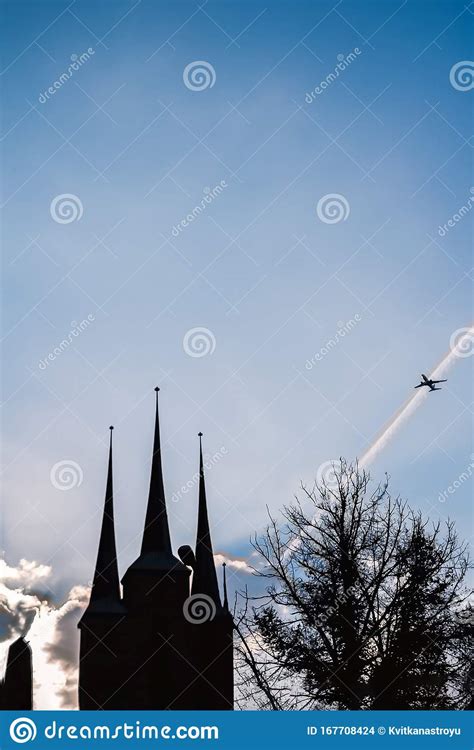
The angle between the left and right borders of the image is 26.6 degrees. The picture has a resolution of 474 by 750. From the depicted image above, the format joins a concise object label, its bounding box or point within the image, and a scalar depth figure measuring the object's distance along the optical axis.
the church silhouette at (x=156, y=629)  49.72
